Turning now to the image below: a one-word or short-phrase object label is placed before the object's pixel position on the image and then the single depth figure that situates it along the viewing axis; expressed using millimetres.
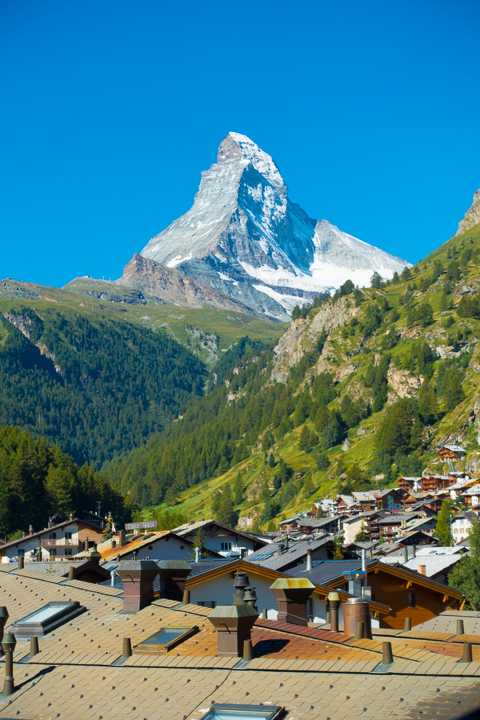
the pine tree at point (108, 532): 111944
